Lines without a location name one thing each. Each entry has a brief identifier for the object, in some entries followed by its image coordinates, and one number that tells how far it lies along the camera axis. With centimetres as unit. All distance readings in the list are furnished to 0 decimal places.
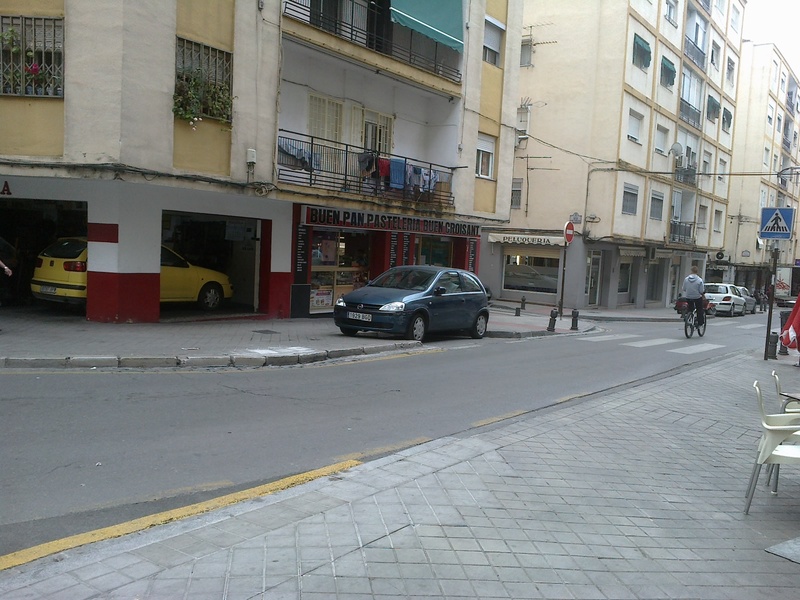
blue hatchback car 1352
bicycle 1892
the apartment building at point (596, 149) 2958
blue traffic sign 1339
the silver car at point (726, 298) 3281
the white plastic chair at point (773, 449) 484
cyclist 1808
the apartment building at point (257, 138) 1177
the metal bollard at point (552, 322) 1877
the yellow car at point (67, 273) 1301
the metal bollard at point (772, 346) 1482
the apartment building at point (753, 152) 5138
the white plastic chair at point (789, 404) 617
